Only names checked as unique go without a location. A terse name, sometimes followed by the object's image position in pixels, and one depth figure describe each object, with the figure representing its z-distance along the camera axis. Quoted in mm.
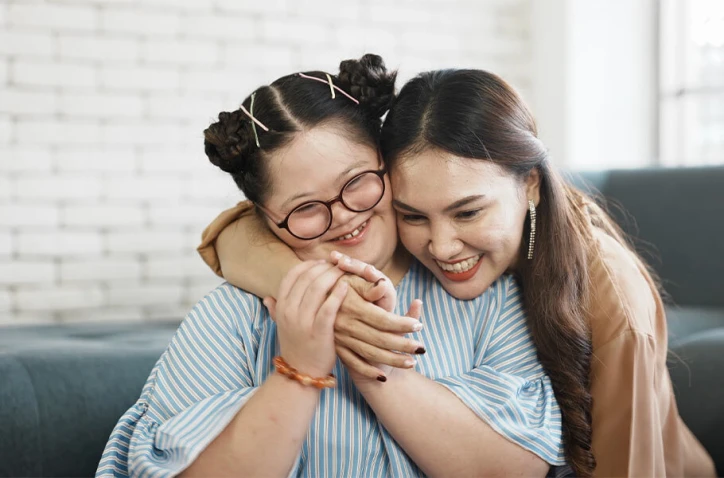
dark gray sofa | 1639
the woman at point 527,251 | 1317
